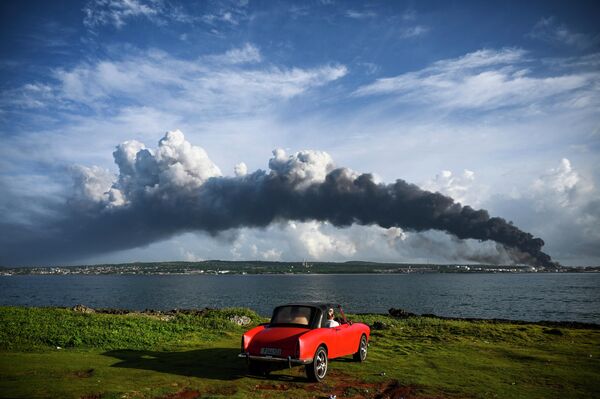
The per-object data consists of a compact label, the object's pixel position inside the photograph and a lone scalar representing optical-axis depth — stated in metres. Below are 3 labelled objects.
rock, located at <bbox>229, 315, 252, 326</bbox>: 29.00
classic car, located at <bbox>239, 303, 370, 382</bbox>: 12.76
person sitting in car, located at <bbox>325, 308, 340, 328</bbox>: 14.57
